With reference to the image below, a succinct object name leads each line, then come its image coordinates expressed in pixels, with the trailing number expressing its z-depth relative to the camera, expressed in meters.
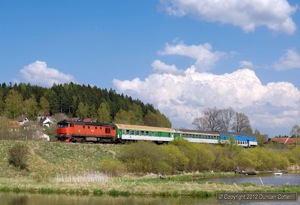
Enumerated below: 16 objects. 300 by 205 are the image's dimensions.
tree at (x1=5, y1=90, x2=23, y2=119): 120.12
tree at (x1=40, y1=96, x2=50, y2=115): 134.62
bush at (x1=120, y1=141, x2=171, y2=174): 52.41
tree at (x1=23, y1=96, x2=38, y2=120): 125.50
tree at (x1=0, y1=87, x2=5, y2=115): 122.25
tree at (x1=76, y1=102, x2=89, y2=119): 135.62
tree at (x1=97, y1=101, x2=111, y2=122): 132.75
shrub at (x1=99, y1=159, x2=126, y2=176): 47.44
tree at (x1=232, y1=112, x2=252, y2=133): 127.50
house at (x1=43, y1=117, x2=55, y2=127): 126.44
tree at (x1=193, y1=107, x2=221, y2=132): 129.00
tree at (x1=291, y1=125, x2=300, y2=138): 144.75
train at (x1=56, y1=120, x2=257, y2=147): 58.16
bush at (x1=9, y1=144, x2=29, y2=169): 47.28
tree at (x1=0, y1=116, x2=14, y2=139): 65.49
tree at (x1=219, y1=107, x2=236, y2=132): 127.81
